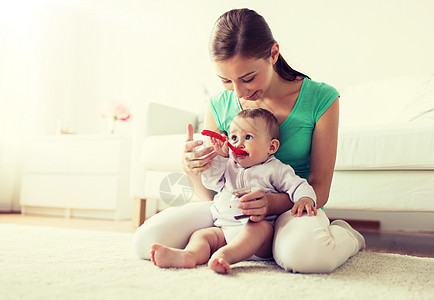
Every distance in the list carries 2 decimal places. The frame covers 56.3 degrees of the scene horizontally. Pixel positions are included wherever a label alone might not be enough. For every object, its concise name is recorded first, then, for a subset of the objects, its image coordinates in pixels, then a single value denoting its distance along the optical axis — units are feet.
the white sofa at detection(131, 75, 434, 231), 4.65
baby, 3.07
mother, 2.89
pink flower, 9.73
